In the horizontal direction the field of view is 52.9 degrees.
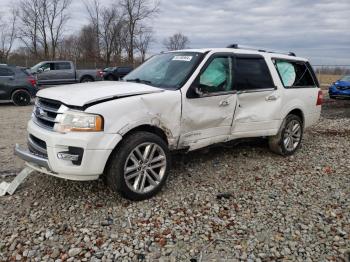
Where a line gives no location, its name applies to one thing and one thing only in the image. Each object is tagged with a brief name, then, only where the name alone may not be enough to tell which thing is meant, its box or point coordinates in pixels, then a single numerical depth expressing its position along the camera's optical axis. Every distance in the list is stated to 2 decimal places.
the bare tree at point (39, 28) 50.56
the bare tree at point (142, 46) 54.44
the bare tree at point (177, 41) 70.06
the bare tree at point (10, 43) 47.09
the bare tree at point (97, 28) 56.30
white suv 3.64
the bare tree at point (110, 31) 54.84
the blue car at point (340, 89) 15.84
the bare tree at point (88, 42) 57.03
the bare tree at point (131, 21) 53.59
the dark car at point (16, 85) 12.78
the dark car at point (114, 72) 27.73
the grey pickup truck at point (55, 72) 19.02
